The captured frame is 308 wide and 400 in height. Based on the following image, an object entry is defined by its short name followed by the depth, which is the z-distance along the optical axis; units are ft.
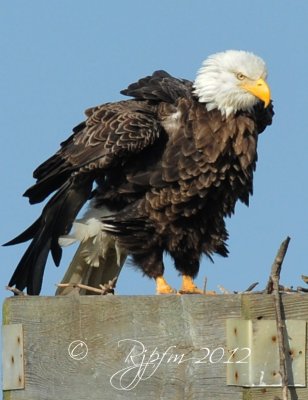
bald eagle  45.57
